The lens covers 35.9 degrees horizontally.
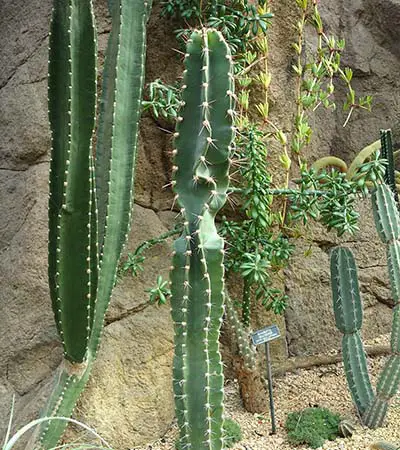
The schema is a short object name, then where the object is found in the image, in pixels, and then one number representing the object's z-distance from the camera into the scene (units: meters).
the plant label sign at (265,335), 3.50
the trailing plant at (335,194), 3.57
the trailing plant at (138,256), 3.67
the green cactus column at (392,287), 3.45
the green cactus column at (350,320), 3.62
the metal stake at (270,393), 3.53
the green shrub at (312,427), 3.53
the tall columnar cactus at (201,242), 2.21
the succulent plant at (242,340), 3.86
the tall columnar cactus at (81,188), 2.66
